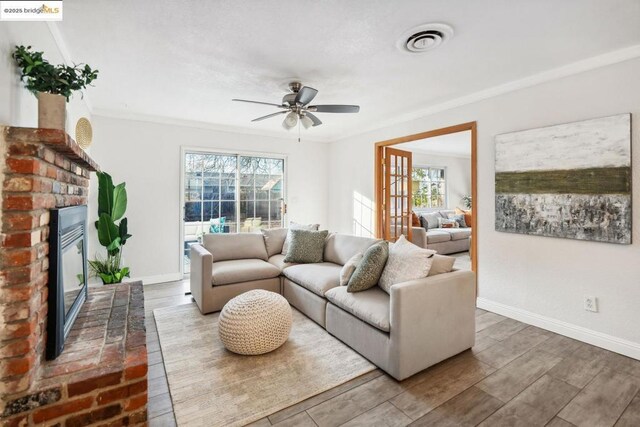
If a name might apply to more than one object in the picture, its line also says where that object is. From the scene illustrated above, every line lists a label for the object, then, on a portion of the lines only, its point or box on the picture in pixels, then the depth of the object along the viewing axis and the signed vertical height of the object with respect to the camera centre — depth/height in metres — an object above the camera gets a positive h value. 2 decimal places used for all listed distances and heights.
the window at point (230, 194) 4.88 +0.39
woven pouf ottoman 2.33 -0.87
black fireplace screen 1.48 -0.34
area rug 1.79 -1.13
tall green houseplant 3.49 -0.10
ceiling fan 2.93 +1.12
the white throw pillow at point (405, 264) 2.31 -0.39
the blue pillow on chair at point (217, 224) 5.06 -0.14
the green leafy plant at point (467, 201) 8.61 +0.40
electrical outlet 2.61 -0.78
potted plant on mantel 1.50 +0.70
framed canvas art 2.47 +0.31
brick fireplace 1.24 -0.56
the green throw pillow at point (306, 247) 3.70 -0.39
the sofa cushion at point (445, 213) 7.59 +0.05
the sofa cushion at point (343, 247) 3.34 -0.37
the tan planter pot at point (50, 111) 1.51 +0.54
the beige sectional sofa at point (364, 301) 2.06 -0.74
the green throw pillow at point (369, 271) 2.54 -0.47
